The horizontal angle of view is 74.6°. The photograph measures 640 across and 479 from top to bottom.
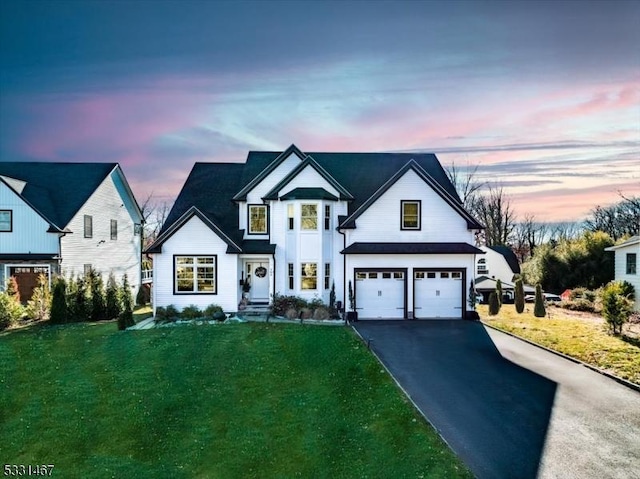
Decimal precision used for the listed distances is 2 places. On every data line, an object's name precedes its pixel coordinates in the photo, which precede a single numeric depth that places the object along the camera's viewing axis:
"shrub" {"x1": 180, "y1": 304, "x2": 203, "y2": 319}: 20.64
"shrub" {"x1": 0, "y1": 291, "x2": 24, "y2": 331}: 19.14
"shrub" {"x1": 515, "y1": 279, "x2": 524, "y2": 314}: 24.97
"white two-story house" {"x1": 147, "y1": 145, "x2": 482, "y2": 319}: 21.06
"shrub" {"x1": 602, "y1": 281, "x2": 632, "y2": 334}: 18.12
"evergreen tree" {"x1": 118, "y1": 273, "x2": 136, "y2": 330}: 18.62
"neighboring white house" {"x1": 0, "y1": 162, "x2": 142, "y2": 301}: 23.97
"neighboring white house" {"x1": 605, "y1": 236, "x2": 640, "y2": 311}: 26.08
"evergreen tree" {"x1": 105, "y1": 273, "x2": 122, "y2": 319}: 21.80
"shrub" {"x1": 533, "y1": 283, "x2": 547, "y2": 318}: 23.25
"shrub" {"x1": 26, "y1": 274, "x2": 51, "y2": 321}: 20.89
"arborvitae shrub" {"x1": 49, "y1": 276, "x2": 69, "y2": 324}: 20.23
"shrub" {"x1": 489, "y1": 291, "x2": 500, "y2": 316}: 23.70
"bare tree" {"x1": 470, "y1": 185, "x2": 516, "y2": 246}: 55.84
